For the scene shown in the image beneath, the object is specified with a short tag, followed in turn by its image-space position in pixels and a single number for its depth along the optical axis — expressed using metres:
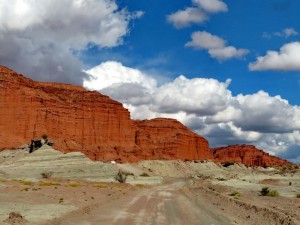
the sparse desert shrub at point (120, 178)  57.70
